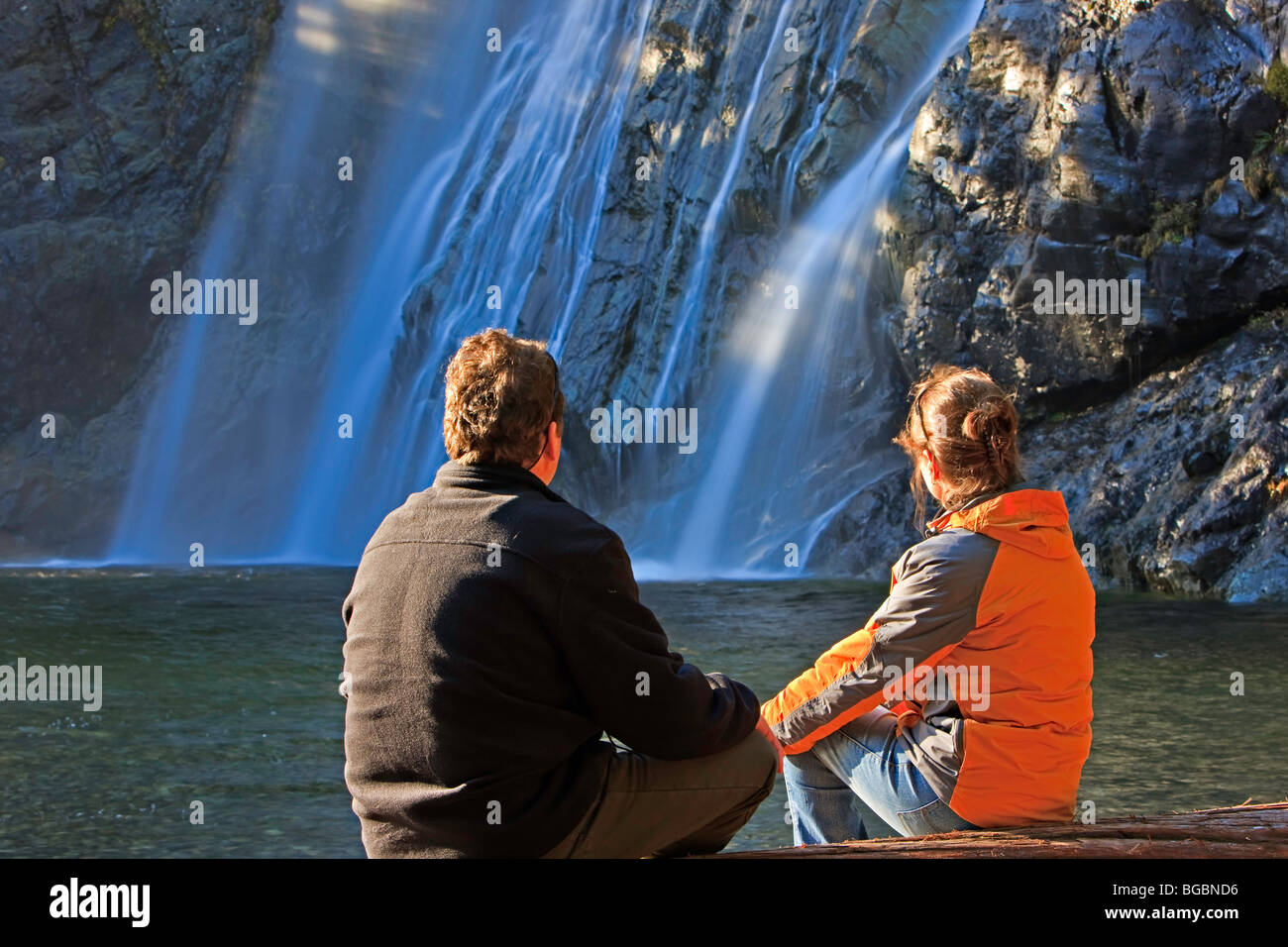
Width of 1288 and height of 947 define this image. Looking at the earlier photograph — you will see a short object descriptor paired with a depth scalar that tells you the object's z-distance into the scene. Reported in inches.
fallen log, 106.0
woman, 116.3
